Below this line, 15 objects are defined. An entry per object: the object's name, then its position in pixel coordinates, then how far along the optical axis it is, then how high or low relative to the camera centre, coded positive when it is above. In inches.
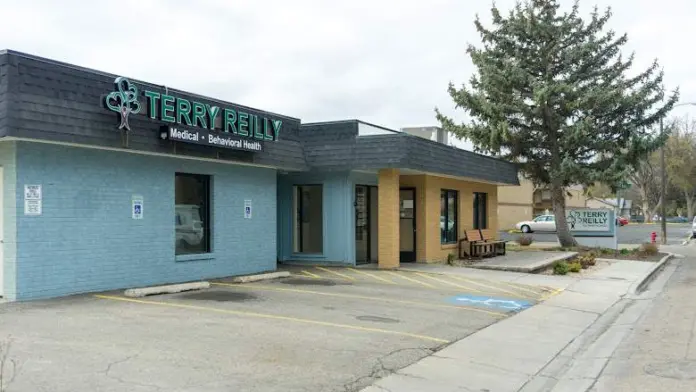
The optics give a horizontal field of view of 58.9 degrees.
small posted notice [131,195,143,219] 486.3 +3.3
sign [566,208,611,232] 1129.4 -20.4
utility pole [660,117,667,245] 1114.7 +24.8
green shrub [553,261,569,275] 711.7 -69.4
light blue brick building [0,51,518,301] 407.5 +22.3
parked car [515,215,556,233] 1948.8 -48.4
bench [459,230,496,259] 847.7 -50.3
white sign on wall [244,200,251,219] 610.2 +1.6
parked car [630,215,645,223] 3440.9 -63.1
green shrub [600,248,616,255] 1017.2 -70.7
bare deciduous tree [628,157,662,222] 2805.1 +101.0
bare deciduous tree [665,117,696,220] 2522.1 +220.6
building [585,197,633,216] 3270.2 +27.4
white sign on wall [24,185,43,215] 409.1 +7.8
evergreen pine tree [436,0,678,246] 1035.9 +184.1
